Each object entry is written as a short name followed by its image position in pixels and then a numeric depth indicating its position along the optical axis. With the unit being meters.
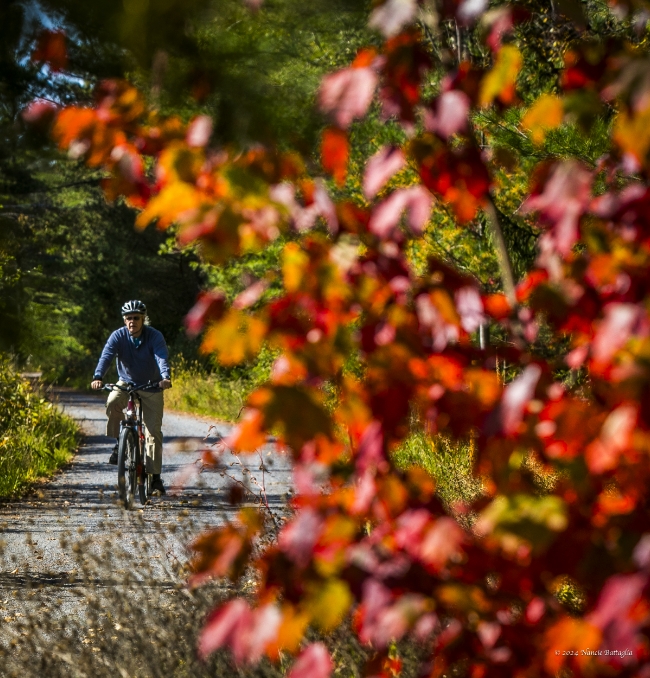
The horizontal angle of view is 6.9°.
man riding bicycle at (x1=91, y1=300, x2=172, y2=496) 47.67
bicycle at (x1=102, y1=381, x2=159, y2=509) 47.52
